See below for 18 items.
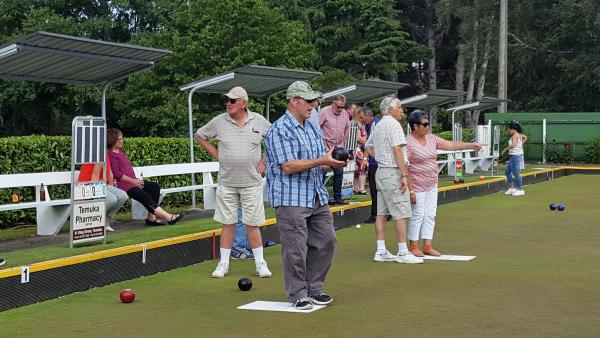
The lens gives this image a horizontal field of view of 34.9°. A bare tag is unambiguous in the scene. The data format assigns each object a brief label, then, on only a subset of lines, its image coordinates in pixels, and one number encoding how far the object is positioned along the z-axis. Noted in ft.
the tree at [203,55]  111.75
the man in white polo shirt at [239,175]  28.43
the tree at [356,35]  149.89
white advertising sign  30.01
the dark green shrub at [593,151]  100.53
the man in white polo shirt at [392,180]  31.04
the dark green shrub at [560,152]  102.06
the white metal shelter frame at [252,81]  42.93
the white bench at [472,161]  74.28
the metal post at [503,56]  111.65
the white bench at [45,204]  33.35
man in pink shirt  42.83
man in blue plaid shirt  22.70
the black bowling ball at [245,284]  25.90
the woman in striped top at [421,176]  31.86
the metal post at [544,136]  102.99
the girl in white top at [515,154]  60.44
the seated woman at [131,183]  36.09
